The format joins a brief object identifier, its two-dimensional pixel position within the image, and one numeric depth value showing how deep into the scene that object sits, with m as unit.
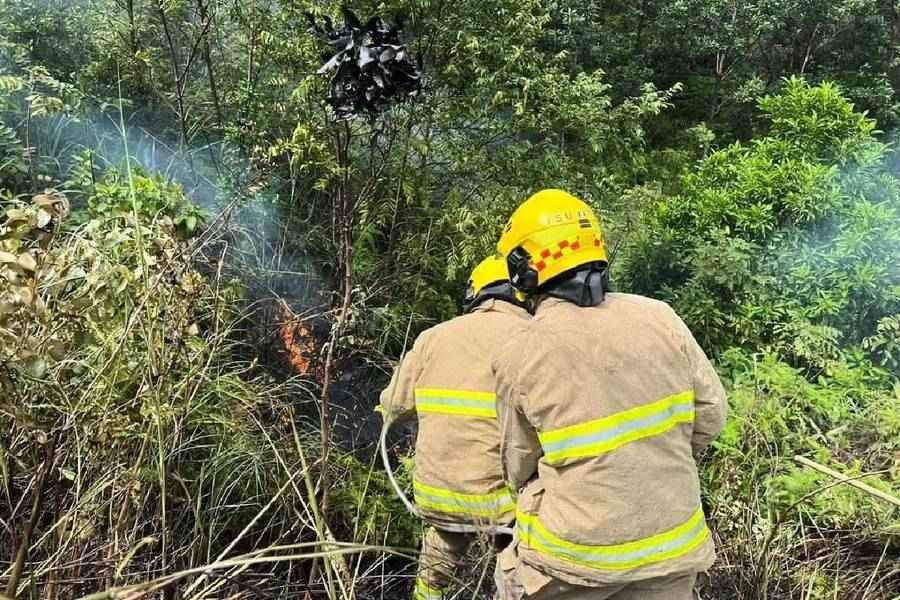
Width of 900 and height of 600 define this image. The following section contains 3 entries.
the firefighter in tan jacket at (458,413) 2.80
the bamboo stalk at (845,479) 2.31
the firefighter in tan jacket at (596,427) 1.93
